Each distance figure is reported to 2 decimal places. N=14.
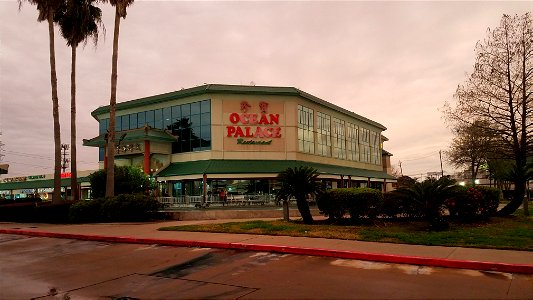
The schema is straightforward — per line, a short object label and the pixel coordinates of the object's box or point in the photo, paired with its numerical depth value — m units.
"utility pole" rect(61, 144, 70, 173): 95.41
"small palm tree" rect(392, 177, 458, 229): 13.34
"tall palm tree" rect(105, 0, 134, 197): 23.94
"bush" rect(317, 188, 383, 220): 15.14
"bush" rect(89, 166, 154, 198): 27.41
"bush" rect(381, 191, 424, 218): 15.21
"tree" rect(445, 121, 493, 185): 21.38
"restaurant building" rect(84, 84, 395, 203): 34.69
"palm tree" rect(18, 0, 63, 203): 25.83
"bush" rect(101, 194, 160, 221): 20.77
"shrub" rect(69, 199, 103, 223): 21.78
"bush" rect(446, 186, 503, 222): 15.05
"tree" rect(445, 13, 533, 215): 19.97
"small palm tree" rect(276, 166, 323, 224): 16.08
